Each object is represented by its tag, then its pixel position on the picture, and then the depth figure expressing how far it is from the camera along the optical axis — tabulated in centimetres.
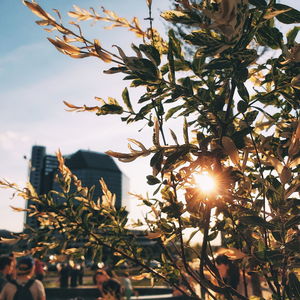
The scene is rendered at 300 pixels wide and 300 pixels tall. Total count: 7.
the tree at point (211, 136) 100
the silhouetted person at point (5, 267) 532
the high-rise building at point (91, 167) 13350
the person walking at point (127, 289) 962
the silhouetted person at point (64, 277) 1728
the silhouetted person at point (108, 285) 573
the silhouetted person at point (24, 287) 455
